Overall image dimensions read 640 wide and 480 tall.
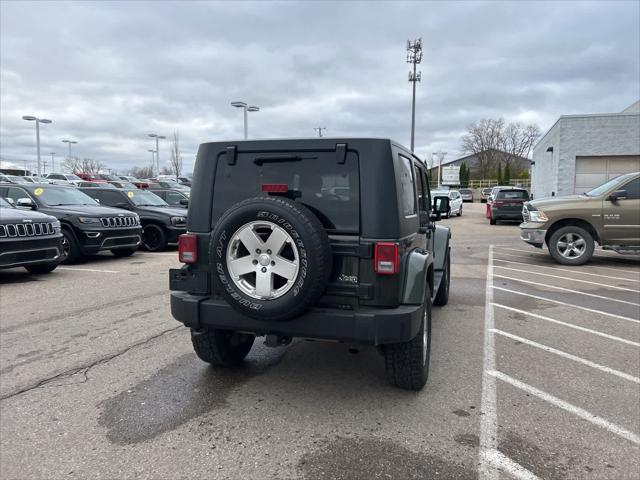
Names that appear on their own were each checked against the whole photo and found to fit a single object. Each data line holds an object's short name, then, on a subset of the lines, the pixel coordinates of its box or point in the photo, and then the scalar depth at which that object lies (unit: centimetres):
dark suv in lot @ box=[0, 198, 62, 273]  739
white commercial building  2177
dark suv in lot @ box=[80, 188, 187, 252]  1222
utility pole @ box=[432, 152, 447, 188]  7814
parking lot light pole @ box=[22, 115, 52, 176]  4088
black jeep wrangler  316
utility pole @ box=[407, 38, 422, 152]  3388
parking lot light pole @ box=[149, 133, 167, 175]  5021
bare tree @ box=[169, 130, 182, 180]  5319
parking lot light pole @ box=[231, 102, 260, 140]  2872
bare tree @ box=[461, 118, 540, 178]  7388
